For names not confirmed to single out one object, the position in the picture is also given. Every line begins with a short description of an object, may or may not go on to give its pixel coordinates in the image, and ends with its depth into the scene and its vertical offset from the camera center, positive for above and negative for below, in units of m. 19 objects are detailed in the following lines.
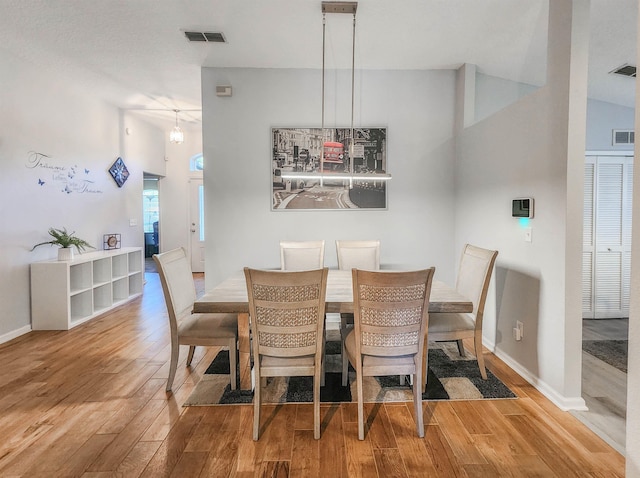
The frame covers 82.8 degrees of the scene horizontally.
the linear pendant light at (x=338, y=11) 2.78 +1.69
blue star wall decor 5.37 +0.80
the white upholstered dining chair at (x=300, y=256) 3.53 -0.30
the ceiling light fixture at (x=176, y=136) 5.56 +1.36
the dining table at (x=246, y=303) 2.24 -0.48
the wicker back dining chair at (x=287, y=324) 1.93 -0.54
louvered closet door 4.00 +0.06
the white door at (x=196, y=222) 7.59 +0.06
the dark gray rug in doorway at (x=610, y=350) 2.99 -1.11
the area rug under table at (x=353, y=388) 2.45 -1.16
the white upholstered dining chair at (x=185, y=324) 2.49 -0.71
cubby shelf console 3.87 -0.74
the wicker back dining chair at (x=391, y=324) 1.94 -0.54
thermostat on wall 2.63 +0.14
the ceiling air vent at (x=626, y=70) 3.39 +1.48
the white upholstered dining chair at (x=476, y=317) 2.58 -0.67
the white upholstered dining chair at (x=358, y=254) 3.57 -0.28
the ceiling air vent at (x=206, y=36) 3.26 +1.72
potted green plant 4.05 -0.20
